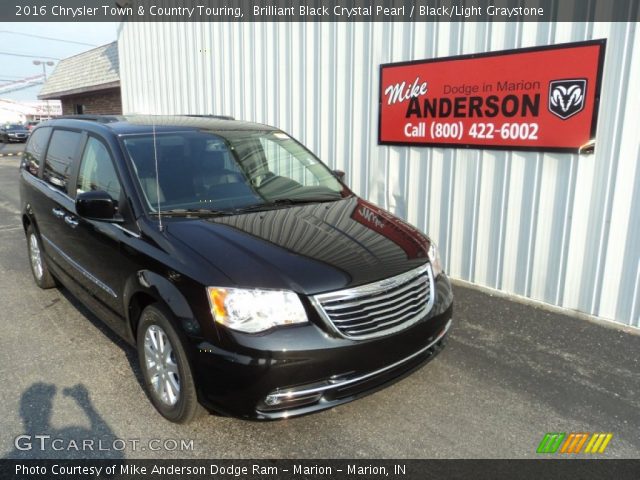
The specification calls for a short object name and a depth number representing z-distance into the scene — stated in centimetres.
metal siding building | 425
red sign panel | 433
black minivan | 254
